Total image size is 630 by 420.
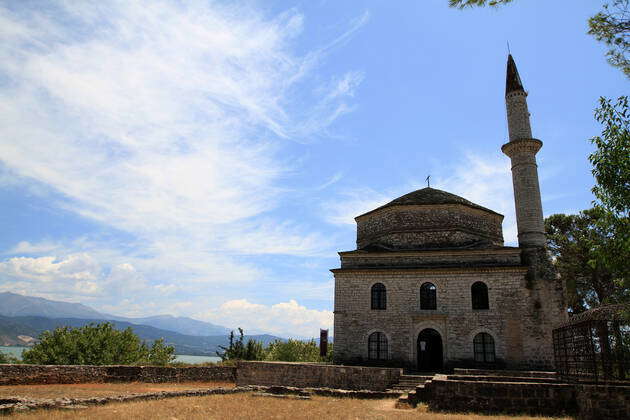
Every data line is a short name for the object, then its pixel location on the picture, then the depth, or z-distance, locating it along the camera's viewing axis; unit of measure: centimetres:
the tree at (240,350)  3058
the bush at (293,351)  3909
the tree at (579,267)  3008
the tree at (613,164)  1009
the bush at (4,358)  4184
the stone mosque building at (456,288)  2172
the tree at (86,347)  2619
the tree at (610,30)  967
